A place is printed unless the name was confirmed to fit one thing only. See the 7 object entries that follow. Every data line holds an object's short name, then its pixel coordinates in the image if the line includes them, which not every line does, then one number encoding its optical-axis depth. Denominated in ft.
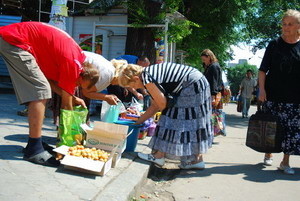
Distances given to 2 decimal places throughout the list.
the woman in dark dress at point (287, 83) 15.50
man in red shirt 11.52
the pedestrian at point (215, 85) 21.35
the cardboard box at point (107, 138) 12.92
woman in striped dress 13.84
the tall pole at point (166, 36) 29.84
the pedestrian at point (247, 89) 46.26
